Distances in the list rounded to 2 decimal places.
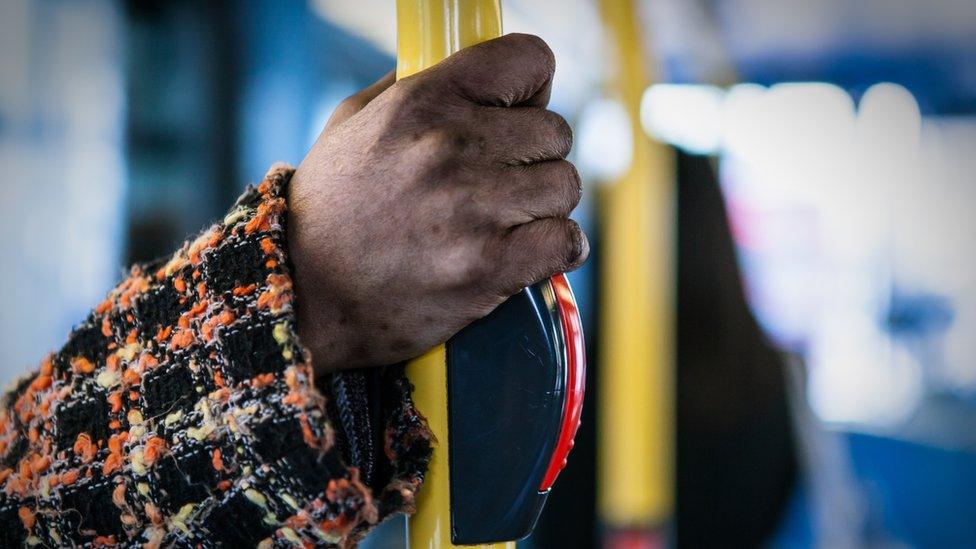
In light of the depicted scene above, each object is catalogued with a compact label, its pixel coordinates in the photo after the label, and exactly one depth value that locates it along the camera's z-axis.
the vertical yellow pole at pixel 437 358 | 0.49
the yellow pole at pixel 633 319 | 2.07
